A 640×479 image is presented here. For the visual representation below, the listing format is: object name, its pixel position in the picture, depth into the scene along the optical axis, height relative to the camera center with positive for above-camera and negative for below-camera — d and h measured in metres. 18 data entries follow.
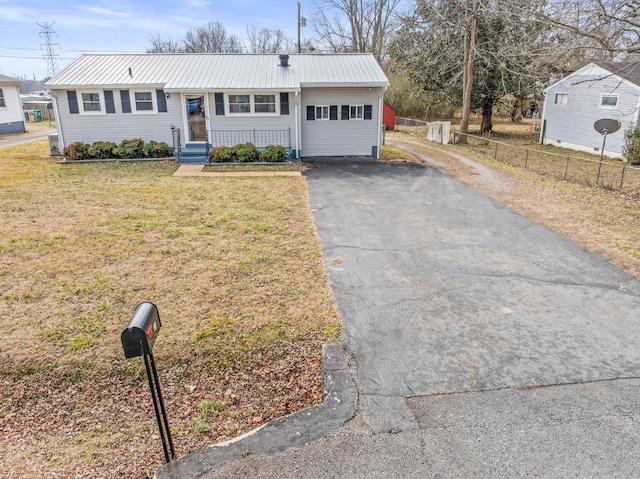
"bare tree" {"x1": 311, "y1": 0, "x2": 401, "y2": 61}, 35.56 +6.53
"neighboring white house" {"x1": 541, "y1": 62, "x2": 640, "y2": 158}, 18.02 +0.16
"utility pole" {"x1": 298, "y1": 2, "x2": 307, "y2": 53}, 27.77 +5.61
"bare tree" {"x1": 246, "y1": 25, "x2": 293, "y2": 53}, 50.97 +8.07
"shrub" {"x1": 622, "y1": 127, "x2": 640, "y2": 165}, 16.39 -1.21
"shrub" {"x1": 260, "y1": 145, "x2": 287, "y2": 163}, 15.91 -1.44
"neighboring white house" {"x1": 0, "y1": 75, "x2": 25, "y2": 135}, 24.80 +0.27
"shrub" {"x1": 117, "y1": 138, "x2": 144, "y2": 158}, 16.38 -1.29
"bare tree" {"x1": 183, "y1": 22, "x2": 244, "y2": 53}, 50.12 +7.87
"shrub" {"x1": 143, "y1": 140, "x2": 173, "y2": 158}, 16.44 -1.34
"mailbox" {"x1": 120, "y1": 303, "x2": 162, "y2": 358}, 2.78 -1.34
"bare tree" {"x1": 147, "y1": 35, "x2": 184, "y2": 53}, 50.48 +7.32
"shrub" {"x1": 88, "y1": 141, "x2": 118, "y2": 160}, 16.23 -1.33
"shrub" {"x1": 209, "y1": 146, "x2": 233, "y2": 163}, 15.77 -1.46
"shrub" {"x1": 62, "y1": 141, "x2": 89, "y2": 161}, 16.07 -1.36
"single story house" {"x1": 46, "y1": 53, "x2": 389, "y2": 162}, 16.11 +0.24
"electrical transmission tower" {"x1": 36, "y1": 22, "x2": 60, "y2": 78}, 52.25 +8.78
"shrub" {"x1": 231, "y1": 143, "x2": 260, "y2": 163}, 15.89 -1.40
